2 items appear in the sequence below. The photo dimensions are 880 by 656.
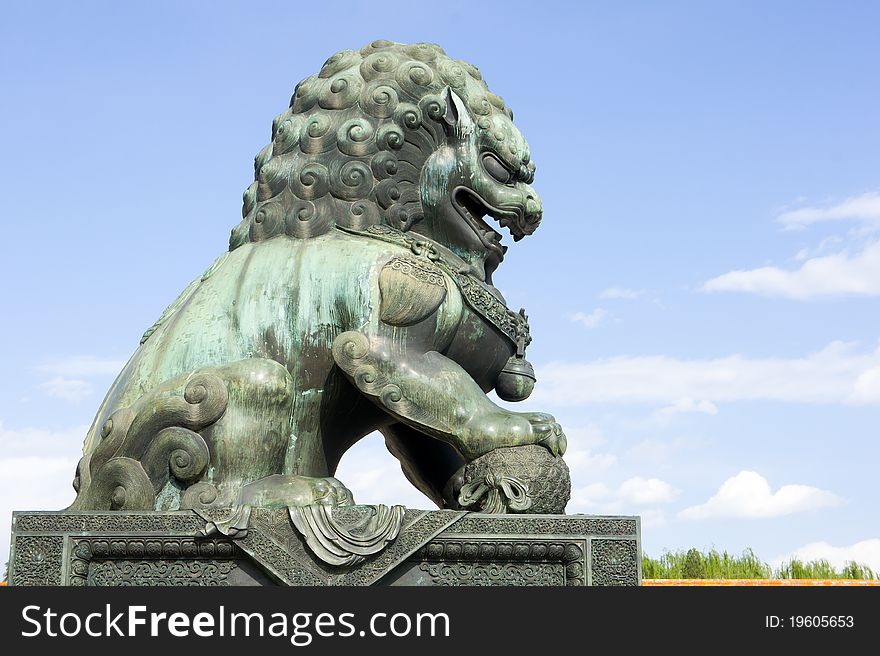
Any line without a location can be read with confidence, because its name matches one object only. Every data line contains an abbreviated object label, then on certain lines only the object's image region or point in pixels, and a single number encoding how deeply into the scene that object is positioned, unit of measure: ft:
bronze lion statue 36.60
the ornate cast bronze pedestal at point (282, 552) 34.88
